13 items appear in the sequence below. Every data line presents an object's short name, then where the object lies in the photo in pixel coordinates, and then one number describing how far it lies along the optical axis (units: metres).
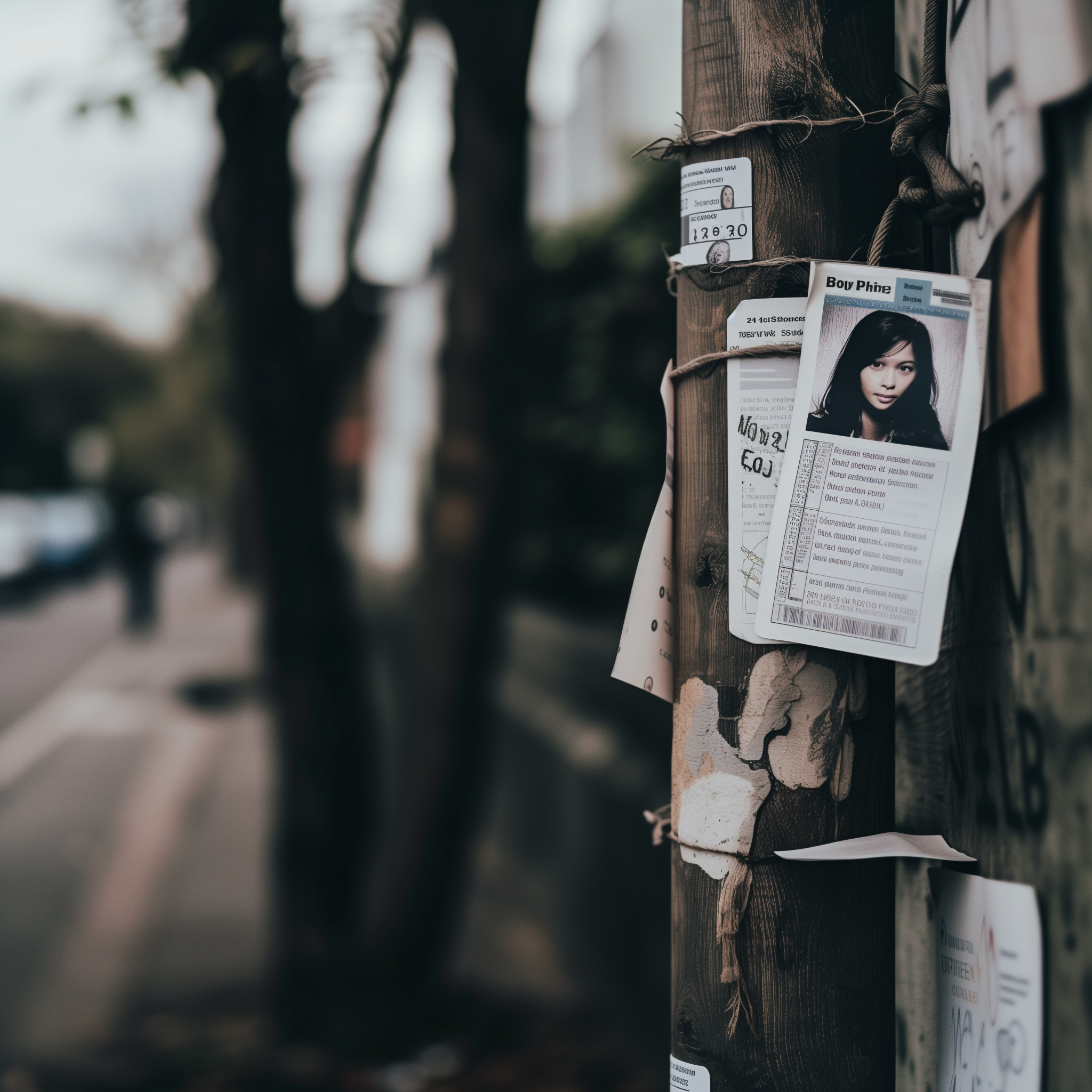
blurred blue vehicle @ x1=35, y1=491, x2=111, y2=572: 33.00
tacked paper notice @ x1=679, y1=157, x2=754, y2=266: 1.31
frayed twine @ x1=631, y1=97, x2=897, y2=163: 1.30
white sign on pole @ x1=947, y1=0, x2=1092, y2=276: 1.03
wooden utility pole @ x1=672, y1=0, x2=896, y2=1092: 1.26
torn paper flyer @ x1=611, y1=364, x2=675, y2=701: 1.34
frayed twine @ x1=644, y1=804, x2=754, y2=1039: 1.26
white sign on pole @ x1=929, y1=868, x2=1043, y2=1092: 1.13
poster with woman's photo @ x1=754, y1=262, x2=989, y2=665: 1.19
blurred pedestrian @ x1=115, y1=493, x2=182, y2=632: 17.86
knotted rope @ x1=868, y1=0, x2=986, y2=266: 1.25
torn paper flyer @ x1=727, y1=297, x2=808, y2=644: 1.27
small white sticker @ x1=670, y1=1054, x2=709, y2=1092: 1.29
